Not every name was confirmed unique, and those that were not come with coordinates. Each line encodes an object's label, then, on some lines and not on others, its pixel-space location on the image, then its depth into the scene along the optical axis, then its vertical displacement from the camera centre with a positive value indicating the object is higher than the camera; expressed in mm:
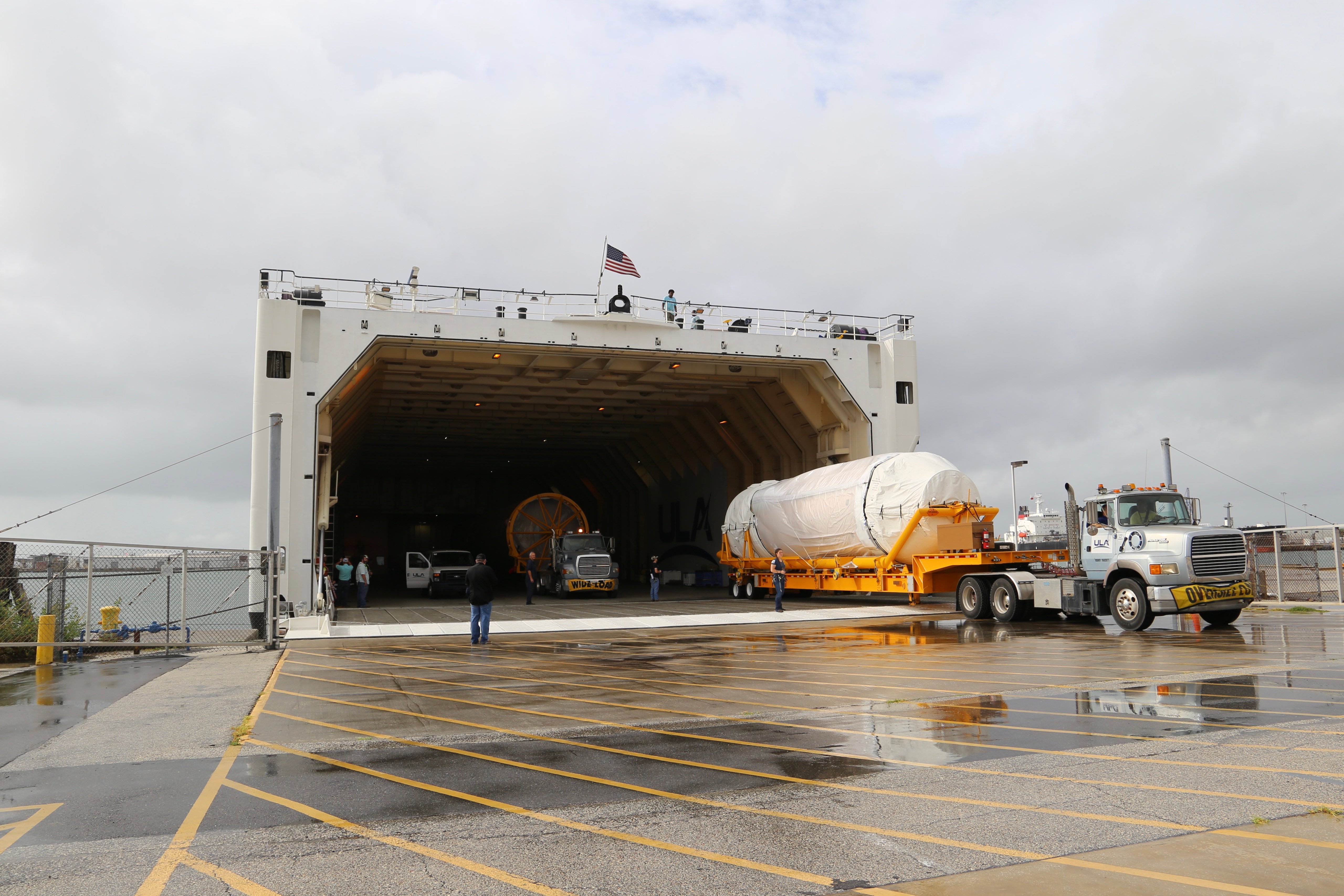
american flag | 26594 +8314
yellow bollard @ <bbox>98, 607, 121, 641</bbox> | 19609 -1587
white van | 36469 -1132
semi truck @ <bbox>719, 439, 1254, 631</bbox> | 16938 -199
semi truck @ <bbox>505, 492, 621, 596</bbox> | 34125 -130
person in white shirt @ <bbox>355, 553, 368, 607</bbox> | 30422 -1229
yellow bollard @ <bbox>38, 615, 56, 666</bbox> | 13625 -1297
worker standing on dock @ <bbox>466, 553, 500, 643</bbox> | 16031 -886
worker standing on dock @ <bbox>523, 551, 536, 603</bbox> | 30297 -1177
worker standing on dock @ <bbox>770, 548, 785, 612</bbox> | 24453 -960
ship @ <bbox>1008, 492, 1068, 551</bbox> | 46344 +703
